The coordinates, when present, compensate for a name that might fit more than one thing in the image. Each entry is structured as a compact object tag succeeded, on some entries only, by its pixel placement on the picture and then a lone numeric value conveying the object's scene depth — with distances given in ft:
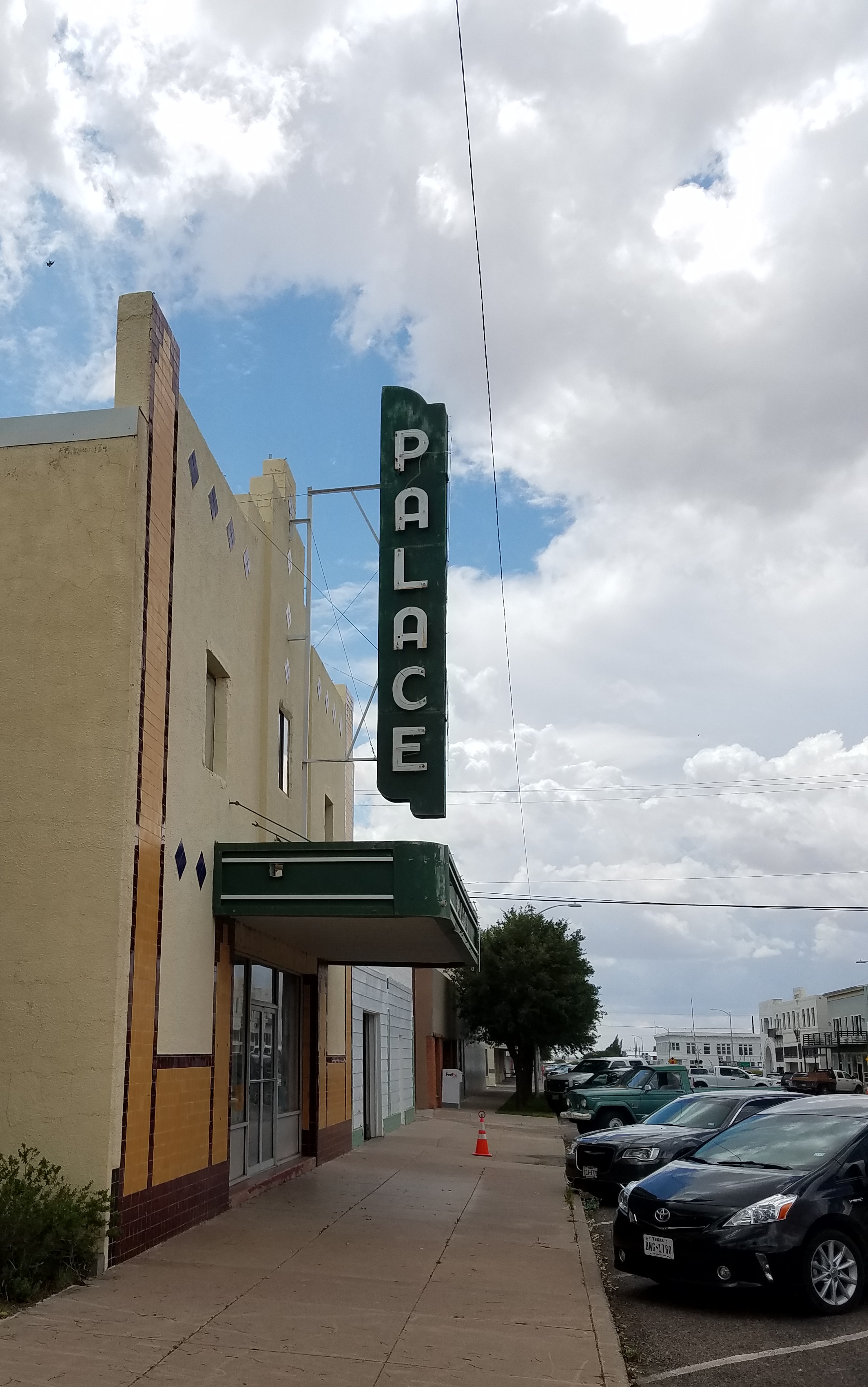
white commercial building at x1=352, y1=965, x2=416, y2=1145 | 74.69
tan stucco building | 30.63
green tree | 139.33
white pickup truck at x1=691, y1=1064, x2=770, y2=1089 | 94.73
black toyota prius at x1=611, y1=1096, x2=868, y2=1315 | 26.00
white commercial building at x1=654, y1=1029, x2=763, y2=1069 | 460.96
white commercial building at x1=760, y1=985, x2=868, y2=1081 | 294.46
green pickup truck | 73.31
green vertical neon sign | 42.91
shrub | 26.71
